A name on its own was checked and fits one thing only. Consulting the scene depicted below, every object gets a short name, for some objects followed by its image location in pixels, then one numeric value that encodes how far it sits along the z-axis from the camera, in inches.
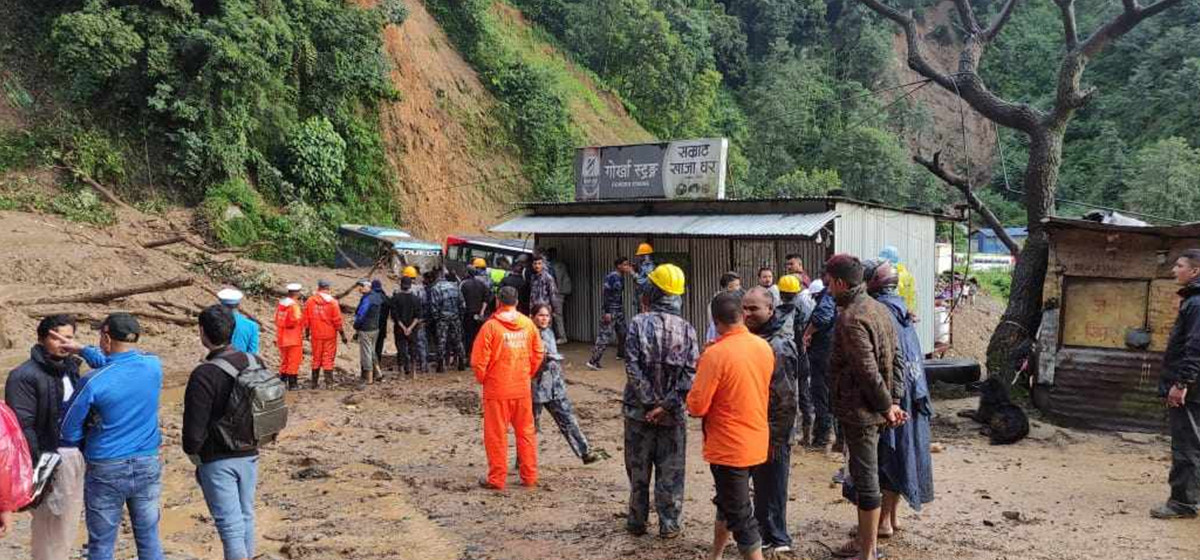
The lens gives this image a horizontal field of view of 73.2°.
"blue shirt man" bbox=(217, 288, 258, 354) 335.3
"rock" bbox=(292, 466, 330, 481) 283.2
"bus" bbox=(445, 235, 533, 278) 822.5
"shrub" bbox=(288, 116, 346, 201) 951.6
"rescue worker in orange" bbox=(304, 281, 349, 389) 443.2
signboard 530.3
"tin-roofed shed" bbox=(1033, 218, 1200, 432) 339.0
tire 412.8
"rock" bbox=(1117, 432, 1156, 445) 329.8
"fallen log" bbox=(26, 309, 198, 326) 505.4
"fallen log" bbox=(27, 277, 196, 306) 522.3
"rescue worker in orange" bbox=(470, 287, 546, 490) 250.2
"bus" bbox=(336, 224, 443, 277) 883.4
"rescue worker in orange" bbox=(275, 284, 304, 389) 429.4
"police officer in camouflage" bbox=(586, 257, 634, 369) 499.8
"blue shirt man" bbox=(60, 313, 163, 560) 157.1
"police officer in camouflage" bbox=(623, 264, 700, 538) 202.2
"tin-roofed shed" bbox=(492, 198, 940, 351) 468.8
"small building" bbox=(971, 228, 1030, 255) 1909.2
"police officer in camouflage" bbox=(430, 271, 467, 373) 501.4
